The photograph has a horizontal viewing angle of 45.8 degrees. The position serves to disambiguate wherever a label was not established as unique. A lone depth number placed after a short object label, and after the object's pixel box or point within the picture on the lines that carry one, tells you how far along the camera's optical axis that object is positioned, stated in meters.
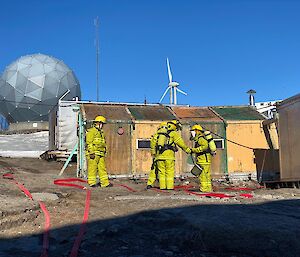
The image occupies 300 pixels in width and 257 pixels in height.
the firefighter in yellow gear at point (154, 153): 9.52
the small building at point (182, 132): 12.91
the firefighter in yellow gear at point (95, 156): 9.59
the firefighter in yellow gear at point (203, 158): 9.58
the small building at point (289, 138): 10.32
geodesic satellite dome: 32.72
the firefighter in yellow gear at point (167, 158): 9.19
